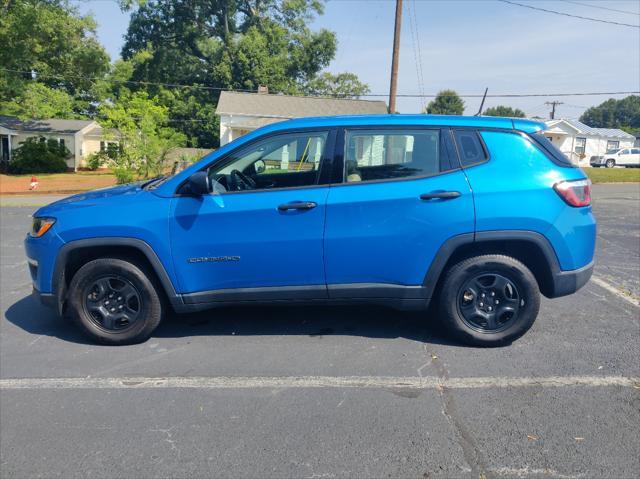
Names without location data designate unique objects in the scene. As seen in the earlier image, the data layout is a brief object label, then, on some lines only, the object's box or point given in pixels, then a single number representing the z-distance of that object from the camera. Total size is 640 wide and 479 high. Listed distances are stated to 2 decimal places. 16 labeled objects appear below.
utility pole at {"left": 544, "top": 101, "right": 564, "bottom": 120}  70.19
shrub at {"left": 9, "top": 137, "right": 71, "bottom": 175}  35.62
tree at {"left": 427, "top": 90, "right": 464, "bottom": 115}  58.12
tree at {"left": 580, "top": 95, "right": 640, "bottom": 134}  95.11
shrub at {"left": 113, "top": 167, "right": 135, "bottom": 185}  20.77
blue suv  4.03
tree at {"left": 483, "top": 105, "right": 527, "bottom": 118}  73.30
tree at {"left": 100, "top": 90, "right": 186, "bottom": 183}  21.92
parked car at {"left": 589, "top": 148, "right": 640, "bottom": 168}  45.56
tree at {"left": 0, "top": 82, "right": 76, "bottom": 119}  32.75
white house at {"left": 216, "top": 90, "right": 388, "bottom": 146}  34.88
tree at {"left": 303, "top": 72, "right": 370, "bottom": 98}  50.66
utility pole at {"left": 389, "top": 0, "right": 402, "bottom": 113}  18.36
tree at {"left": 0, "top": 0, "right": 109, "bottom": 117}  26.80
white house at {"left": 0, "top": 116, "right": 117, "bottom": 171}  38.38
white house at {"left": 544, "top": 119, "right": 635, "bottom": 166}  47.66
